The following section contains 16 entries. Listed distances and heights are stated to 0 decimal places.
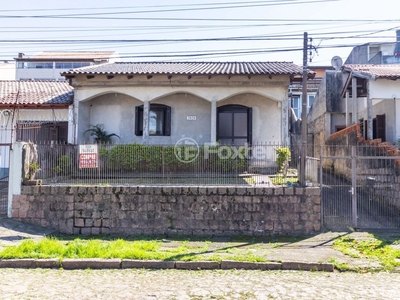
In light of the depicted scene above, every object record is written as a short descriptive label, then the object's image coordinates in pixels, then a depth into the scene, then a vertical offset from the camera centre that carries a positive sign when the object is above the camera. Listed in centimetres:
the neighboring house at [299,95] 2206 +496
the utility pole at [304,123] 785 +109
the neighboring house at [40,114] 1289 +204
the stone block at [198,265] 547 -178
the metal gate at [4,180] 823 -59
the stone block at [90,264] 549 -178
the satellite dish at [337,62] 1416 +464
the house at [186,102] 1225 +258
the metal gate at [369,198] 770 -90
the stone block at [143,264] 549 -177
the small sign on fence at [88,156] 862 +17
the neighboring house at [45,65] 2867 +899
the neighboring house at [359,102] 1127 +280
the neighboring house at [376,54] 2156 +842
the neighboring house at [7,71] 2572 +777
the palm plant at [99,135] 1285 +114
